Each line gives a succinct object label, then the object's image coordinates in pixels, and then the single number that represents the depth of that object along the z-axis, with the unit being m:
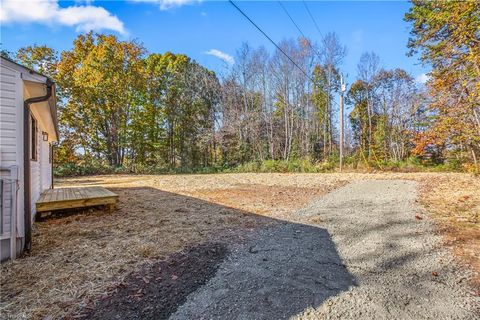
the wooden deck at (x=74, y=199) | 4.33
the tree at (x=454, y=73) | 5.22
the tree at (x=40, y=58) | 15.59
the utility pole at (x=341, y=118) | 13.84
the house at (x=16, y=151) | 2.72
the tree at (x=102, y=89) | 16.44
